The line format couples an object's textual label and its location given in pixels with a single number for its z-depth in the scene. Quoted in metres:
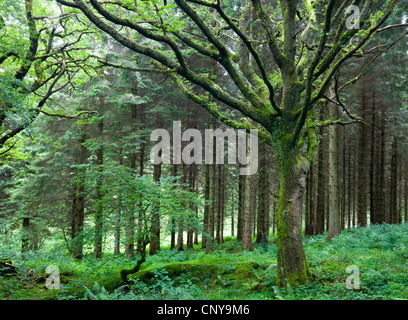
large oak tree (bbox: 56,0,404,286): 5.31
